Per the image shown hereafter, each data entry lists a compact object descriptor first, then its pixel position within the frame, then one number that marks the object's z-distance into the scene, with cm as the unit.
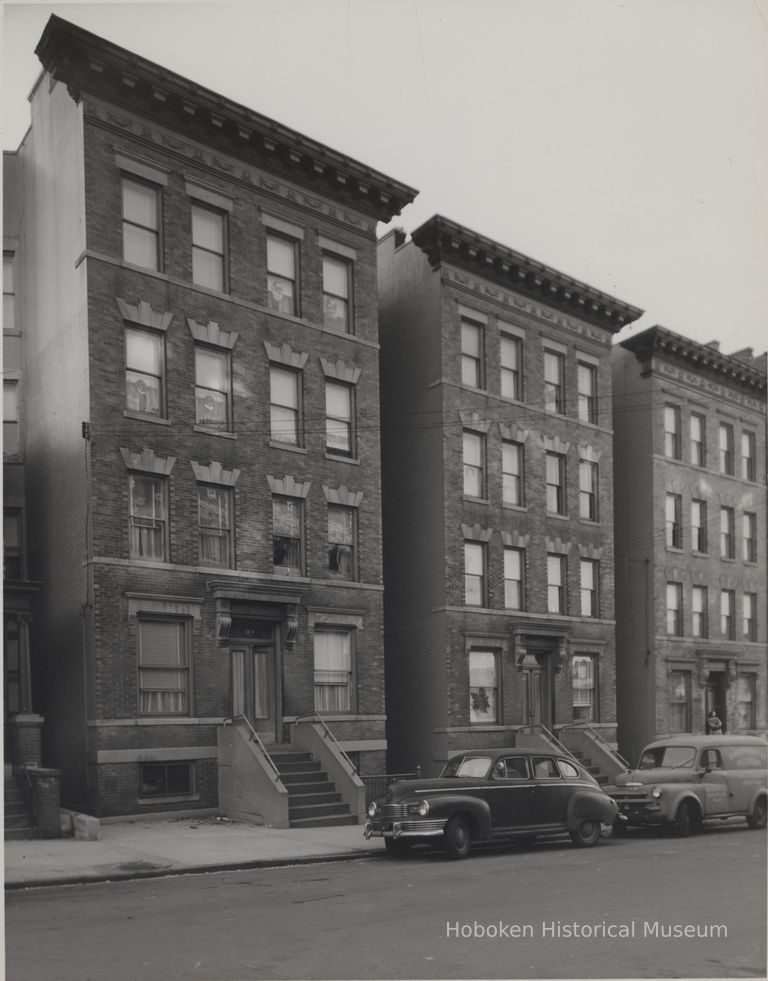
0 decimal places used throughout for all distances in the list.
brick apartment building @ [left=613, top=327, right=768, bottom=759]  3491
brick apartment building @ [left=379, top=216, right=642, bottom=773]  2891
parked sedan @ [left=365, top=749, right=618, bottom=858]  1678
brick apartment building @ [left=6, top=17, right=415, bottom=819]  2150
